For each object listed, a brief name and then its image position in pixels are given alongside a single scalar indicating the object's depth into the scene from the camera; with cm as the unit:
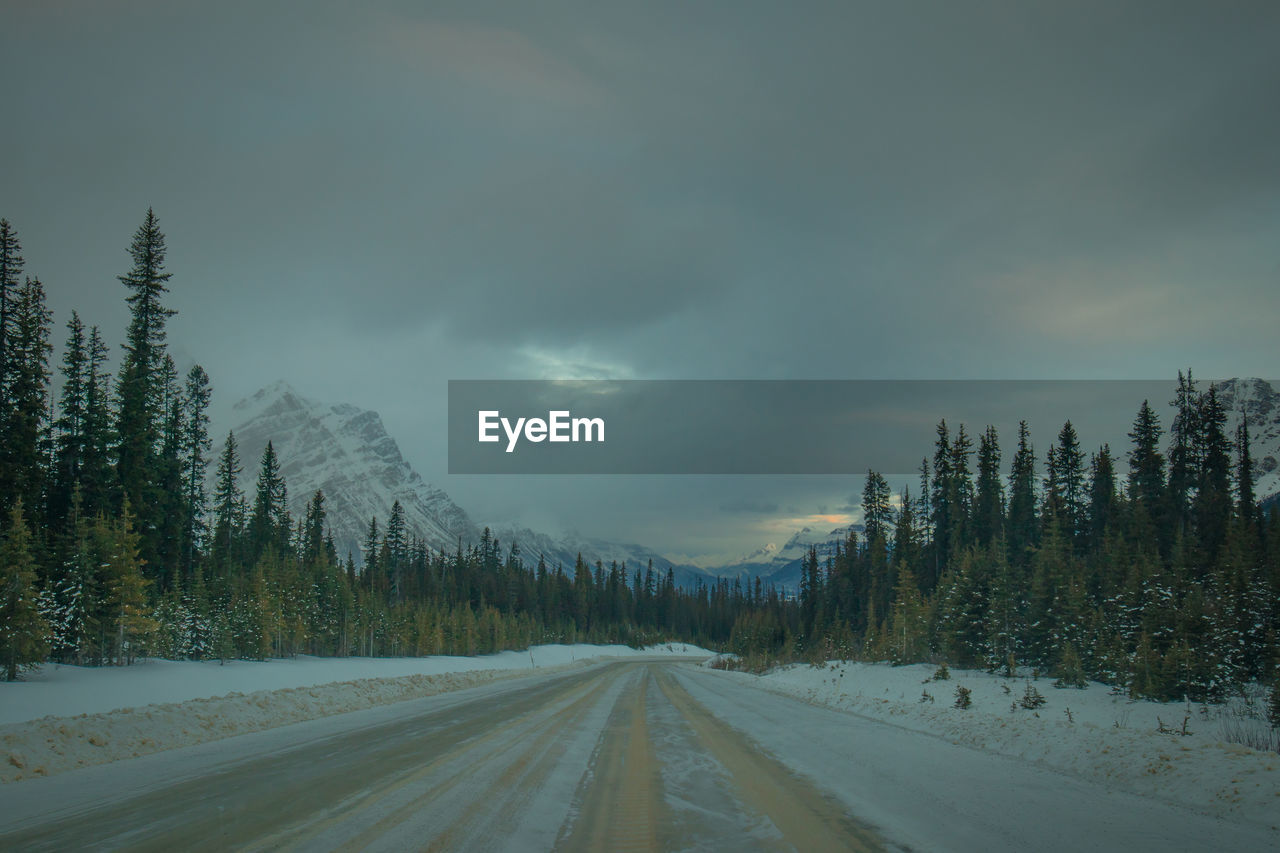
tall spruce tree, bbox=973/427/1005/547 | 5738
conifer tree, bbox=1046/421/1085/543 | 6141
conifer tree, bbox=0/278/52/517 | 2723
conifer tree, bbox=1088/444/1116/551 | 5912
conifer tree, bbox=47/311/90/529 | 3219
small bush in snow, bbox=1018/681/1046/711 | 1945
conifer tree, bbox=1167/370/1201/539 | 5160
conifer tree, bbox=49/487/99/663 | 2362
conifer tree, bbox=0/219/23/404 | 2778
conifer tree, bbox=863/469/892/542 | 7969
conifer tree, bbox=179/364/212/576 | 5059
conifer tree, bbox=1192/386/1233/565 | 4616
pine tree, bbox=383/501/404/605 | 9228
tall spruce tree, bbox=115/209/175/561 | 3438
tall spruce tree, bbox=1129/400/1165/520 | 5325
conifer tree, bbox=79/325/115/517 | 3244
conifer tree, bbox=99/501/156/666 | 2456
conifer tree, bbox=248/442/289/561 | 6488
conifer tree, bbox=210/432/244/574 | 6234
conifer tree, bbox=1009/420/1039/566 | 5634
